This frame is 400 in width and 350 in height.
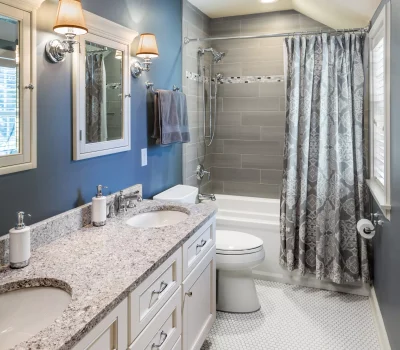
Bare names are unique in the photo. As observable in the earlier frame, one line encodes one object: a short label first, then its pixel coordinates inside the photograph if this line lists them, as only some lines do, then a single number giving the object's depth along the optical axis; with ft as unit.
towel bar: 8.43
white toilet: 8.42
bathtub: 9.86
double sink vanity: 3.56
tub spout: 11.27
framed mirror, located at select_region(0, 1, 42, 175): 4.65
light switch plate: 8.45
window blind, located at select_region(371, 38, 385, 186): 8.04
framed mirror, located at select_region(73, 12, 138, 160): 6.10
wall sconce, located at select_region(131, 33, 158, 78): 7.63
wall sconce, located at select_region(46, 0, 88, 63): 5.09
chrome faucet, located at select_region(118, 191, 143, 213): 7.05
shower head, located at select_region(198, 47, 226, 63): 11.50
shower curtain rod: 9.19
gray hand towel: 8.50
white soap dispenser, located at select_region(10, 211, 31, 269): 4.42
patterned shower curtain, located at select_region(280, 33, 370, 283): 9.26
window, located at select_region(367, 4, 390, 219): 6.75
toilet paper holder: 7.73
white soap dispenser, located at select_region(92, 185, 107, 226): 6.15
